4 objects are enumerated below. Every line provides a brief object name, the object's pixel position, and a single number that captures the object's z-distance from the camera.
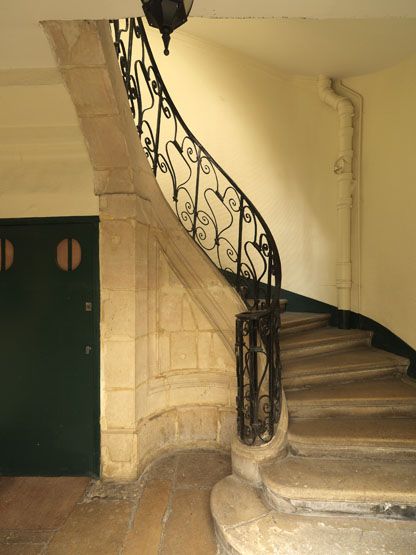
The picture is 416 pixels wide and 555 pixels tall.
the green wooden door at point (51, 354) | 2.36
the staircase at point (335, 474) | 1.61
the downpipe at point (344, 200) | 3.57
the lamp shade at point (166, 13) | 1.07
